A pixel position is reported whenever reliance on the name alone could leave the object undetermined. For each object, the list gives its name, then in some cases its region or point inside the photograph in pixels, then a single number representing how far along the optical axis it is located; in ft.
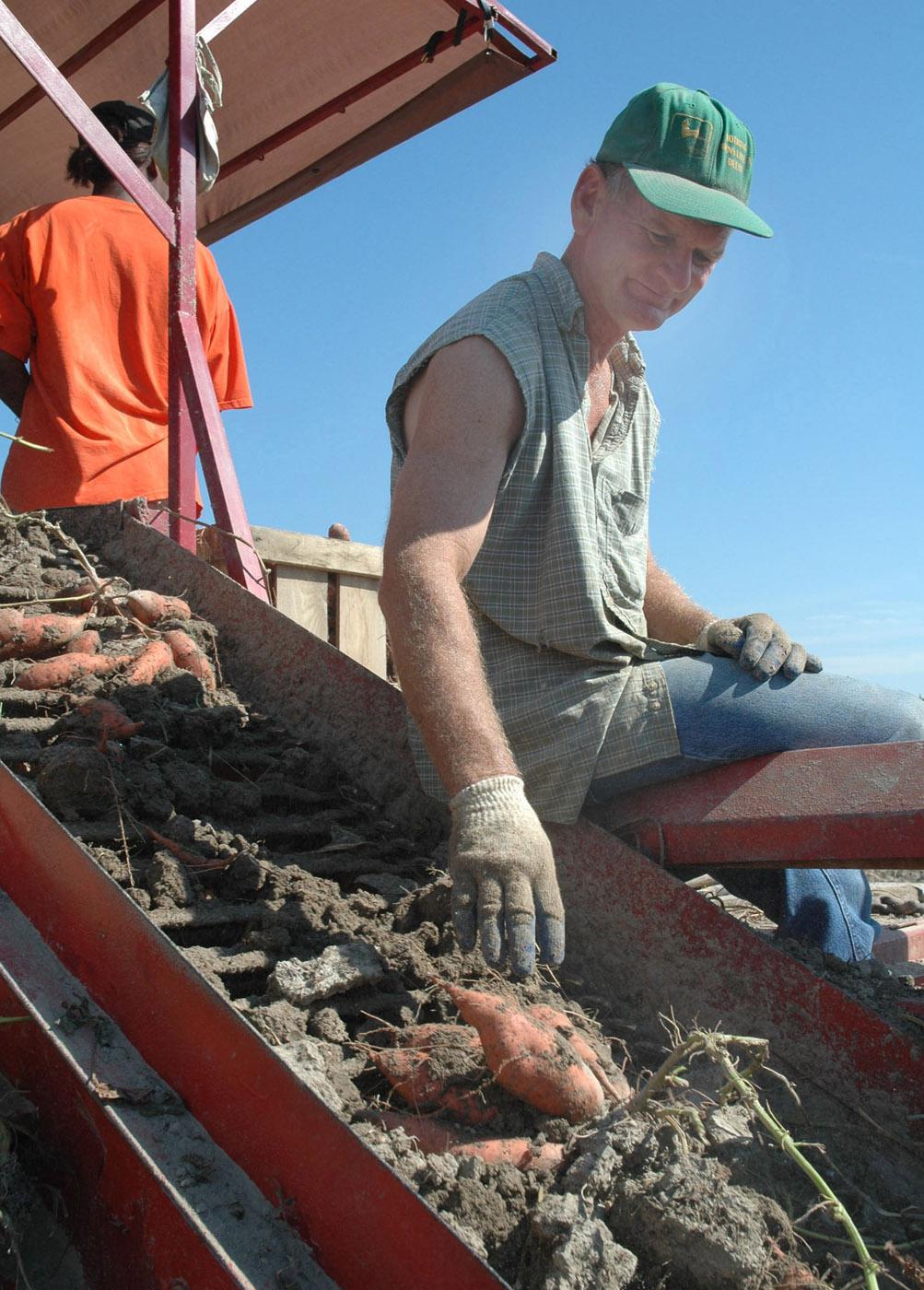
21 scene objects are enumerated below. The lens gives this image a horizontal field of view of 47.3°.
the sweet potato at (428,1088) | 4.76
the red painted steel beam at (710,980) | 5.58
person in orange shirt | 12.32
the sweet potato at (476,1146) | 4.49
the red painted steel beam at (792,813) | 5.84
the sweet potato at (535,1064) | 4.71
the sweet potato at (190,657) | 8.89
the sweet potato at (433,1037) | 5.08
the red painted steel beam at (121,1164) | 3.98
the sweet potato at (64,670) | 7.95
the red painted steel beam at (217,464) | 11.86
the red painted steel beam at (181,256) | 12.46
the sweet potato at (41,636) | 8.43
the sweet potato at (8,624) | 8.38
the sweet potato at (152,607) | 9.27
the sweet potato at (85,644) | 8.53
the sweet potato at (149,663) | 8.27
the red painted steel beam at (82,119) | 11.85
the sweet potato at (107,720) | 7.38
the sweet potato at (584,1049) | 5.03
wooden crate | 13.69
